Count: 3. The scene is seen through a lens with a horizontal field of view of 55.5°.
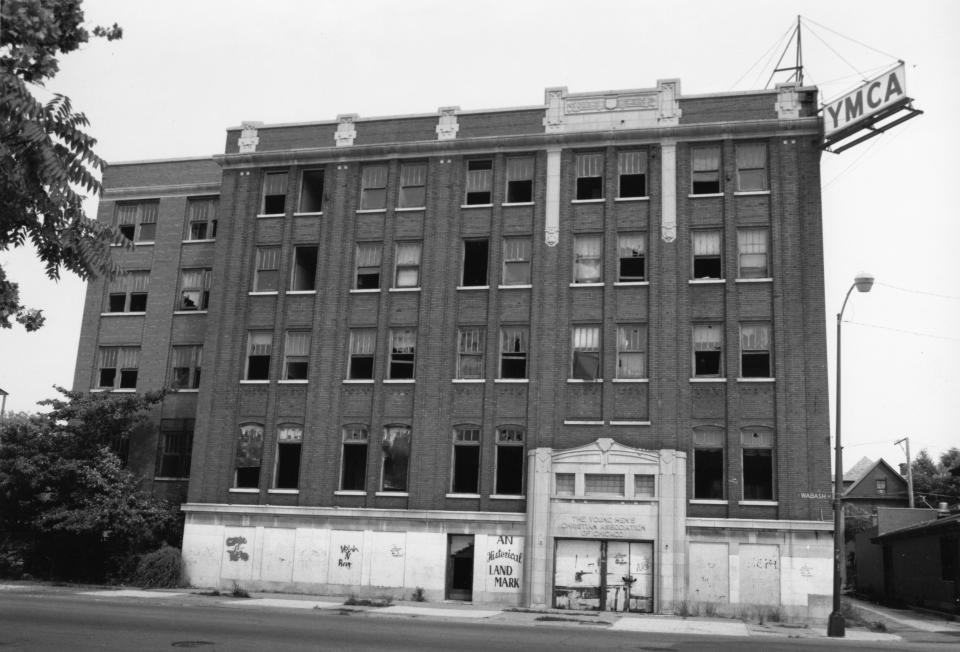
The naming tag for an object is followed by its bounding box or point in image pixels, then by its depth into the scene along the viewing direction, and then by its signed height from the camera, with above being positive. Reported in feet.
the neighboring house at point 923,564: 123.24 -2.04
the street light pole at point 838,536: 88.17 +1.03
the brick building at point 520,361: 109.29 +21.75
